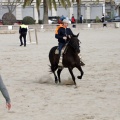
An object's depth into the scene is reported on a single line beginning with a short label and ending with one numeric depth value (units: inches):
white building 3425.2
